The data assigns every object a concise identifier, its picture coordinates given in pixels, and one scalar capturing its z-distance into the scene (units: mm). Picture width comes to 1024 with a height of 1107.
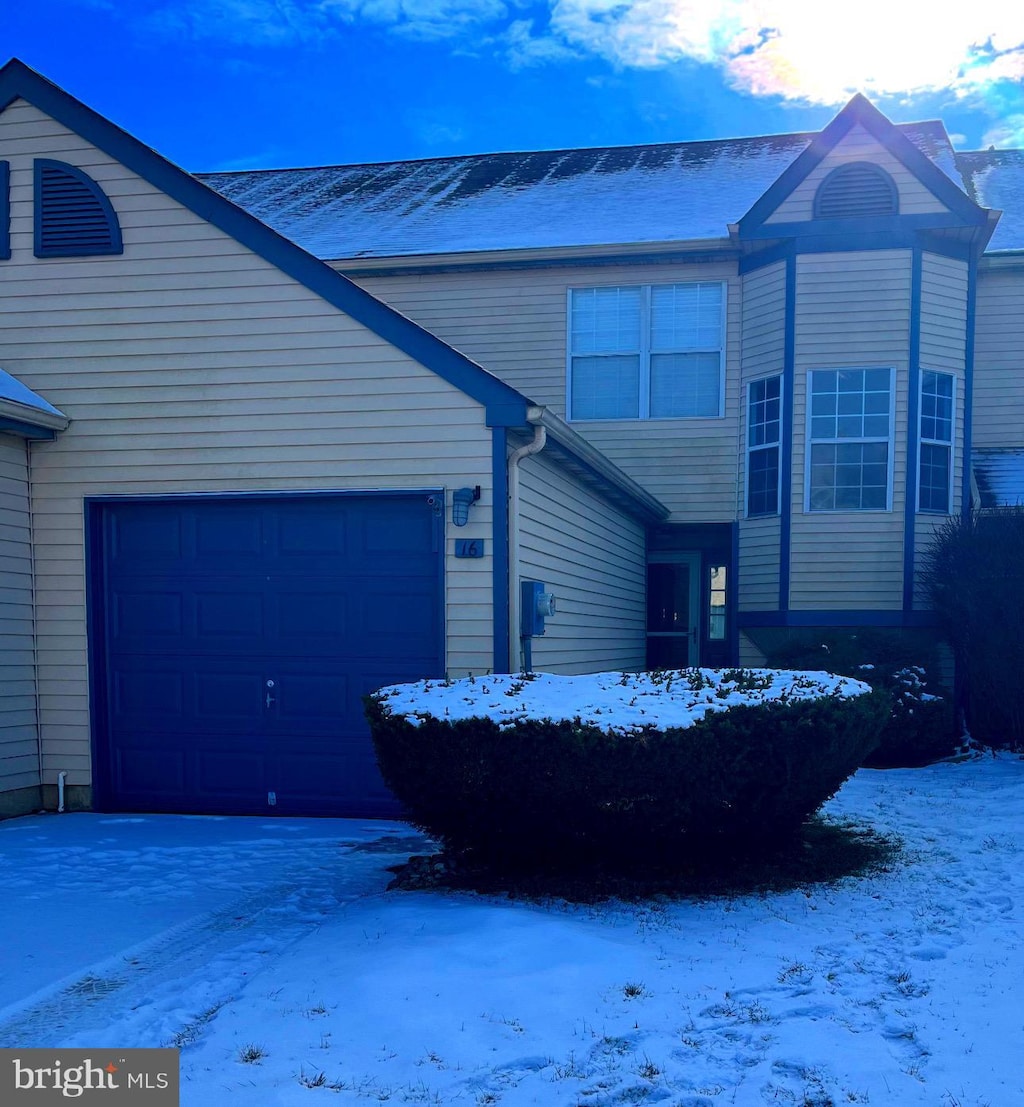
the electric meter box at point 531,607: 7957
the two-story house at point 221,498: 7754
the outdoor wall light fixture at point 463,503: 7617
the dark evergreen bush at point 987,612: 10641
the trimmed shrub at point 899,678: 10836
